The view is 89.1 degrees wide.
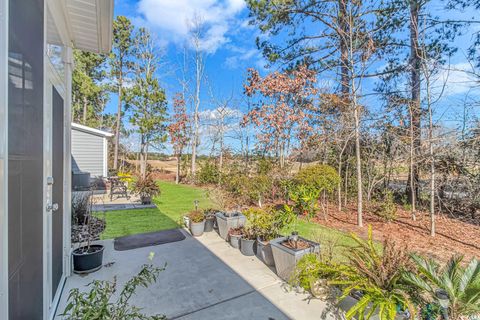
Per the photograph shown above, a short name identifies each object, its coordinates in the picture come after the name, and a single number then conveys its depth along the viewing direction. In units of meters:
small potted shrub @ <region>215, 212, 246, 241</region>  4.57
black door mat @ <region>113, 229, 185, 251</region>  4.21
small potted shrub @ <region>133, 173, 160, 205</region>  7.48
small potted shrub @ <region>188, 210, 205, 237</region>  4.71
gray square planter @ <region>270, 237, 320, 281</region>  2.95
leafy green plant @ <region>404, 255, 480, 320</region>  2.10
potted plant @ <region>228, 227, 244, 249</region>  4.16
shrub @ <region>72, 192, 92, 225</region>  4.83
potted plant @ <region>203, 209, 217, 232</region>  5.05
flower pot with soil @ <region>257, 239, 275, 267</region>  3.50
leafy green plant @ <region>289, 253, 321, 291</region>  2.69
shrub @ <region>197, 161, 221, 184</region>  11.60
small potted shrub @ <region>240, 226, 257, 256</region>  3.88
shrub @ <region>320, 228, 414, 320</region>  2.11
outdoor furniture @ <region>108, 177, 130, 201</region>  8.45
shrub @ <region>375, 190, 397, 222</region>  5.91
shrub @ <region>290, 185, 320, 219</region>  6.01
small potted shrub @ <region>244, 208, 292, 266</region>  3.76
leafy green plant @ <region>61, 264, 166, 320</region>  1.29
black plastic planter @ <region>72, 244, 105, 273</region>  3.12
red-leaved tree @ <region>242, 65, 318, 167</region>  8.23
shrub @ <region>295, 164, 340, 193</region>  6.28
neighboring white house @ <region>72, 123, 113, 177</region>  10.70
